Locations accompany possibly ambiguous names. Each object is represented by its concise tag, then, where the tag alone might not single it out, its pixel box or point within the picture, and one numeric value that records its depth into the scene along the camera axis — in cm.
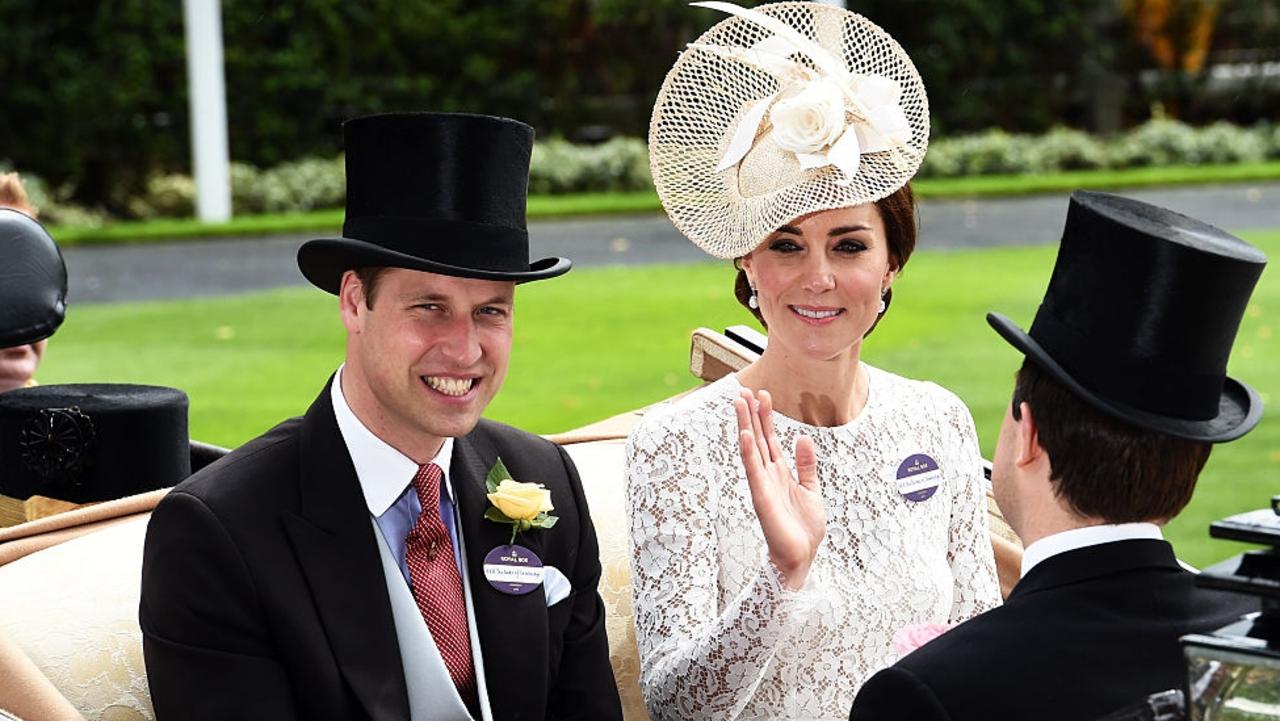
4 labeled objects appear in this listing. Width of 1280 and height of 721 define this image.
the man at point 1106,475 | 468
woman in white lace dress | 658
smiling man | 539
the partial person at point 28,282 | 711
